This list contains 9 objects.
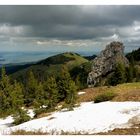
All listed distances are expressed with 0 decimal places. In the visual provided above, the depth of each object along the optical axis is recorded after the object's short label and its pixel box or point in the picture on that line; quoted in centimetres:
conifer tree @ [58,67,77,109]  2364
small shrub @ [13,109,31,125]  1821
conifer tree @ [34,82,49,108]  2194
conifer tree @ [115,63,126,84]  4805
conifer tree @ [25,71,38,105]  4052
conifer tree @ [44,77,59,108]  2360
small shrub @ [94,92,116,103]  1850
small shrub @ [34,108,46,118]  2098
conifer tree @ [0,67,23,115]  3316
